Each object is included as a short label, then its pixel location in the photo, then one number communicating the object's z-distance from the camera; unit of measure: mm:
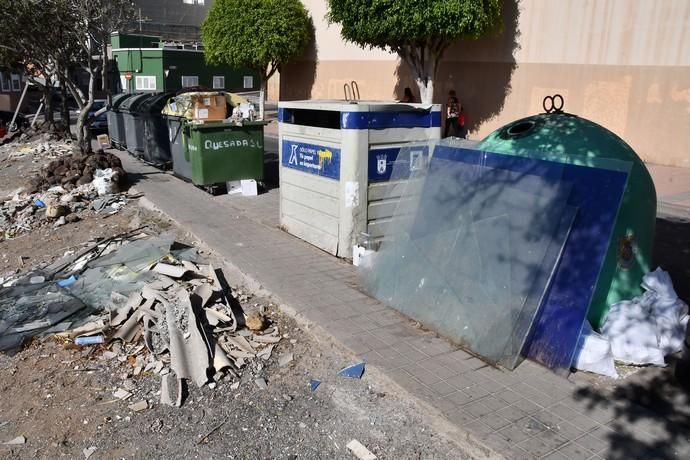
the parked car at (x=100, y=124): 22344
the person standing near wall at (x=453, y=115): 17656
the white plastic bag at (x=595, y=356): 4059
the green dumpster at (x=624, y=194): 4383
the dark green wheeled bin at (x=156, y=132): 13055
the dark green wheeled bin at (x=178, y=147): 11039
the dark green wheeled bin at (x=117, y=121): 16219
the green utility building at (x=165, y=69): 35969
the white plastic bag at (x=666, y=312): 4203
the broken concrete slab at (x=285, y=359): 4539
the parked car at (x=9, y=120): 22391
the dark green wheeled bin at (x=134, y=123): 14148
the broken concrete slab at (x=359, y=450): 3435
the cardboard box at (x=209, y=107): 10320
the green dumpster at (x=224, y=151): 10062
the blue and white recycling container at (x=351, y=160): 6145
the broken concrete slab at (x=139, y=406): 3991
